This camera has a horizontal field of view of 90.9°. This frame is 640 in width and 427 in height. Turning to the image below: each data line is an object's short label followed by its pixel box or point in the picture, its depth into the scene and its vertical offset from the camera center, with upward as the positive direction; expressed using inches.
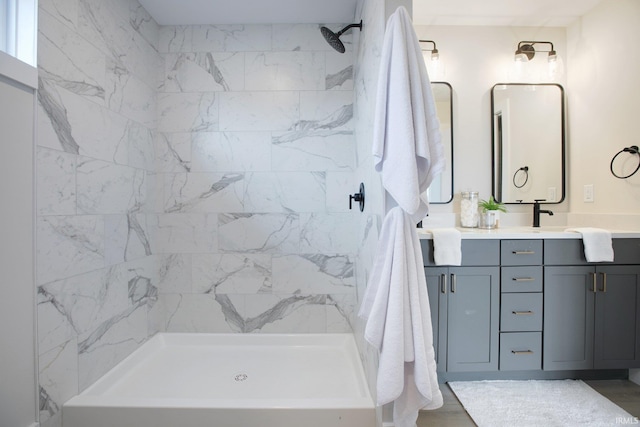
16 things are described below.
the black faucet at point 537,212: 92.4 -0.4
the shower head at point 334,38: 69.3 +38.3
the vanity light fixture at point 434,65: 92.2 +43.1
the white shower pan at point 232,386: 56.9 -37.8
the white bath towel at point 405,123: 42.1 +12.2
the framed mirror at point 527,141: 94.0 +20.7
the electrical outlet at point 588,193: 90.0 +5.1
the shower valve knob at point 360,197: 68.6 +2.9
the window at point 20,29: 50.3 +29.0
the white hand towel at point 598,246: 72.3 -8.2
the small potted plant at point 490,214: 89.7 -1.0
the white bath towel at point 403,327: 42.4 -16.3
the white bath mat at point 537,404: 62.6 -41.9
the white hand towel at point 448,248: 72.1 -8.7
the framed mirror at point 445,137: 93.0 +21.6
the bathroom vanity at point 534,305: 74.4 -22.3
